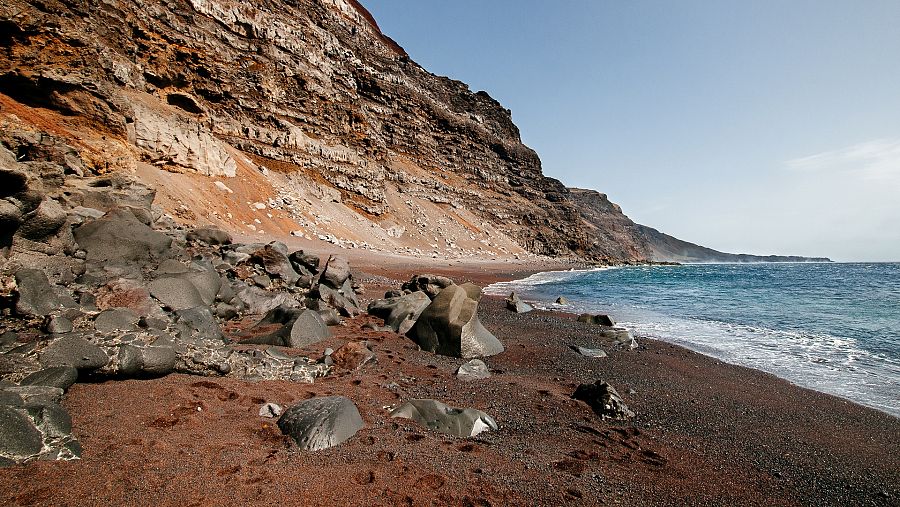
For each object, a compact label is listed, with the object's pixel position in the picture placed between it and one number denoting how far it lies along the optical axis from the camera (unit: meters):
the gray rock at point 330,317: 8.27
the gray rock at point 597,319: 11.57
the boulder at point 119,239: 7.30
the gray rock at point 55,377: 3.46
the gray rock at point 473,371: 6.22
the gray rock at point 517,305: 13.27
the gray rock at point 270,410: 4.06
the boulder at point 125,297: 5.53
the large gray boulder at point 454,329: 7.54
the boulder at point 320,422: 3.63
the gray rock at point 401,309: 8.70
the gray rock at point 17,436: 2.61
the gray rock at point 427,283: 13.19
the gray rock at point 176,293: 6.40
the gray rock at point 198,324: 5.66
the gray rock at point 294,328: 6.55
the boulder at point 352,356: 6.00
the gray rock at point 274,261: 10.67
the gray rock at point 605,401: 5.03
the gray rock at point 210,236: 11.66
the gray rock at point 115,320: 4.54
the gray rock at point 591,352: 8.10
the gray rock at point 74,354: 3.76
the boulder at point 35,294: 4.56
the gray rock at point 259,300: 8.37
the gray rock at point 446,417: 4.22
